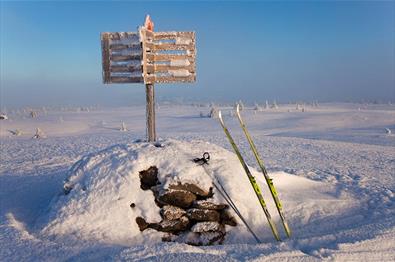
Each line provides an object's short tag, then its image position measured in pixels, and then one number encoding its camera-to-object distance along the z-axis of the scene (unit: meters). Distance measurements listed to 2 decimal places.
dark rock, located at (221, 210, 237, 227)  6.91
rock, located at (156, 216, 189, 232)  6.66
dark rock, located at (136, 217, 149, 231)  6.65
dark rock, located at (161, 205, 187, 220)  6.77
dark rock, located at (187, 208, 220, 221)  6.82
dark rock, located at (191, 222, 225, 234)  6.68
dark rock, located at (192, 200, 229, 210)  6.88
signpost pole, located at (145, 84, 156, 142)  8.65
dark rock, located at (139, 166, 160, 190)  7.19
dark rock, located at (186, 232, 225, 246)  6.52
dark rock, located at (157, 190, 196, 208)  6.88
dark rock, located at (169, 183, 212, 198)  6.99
